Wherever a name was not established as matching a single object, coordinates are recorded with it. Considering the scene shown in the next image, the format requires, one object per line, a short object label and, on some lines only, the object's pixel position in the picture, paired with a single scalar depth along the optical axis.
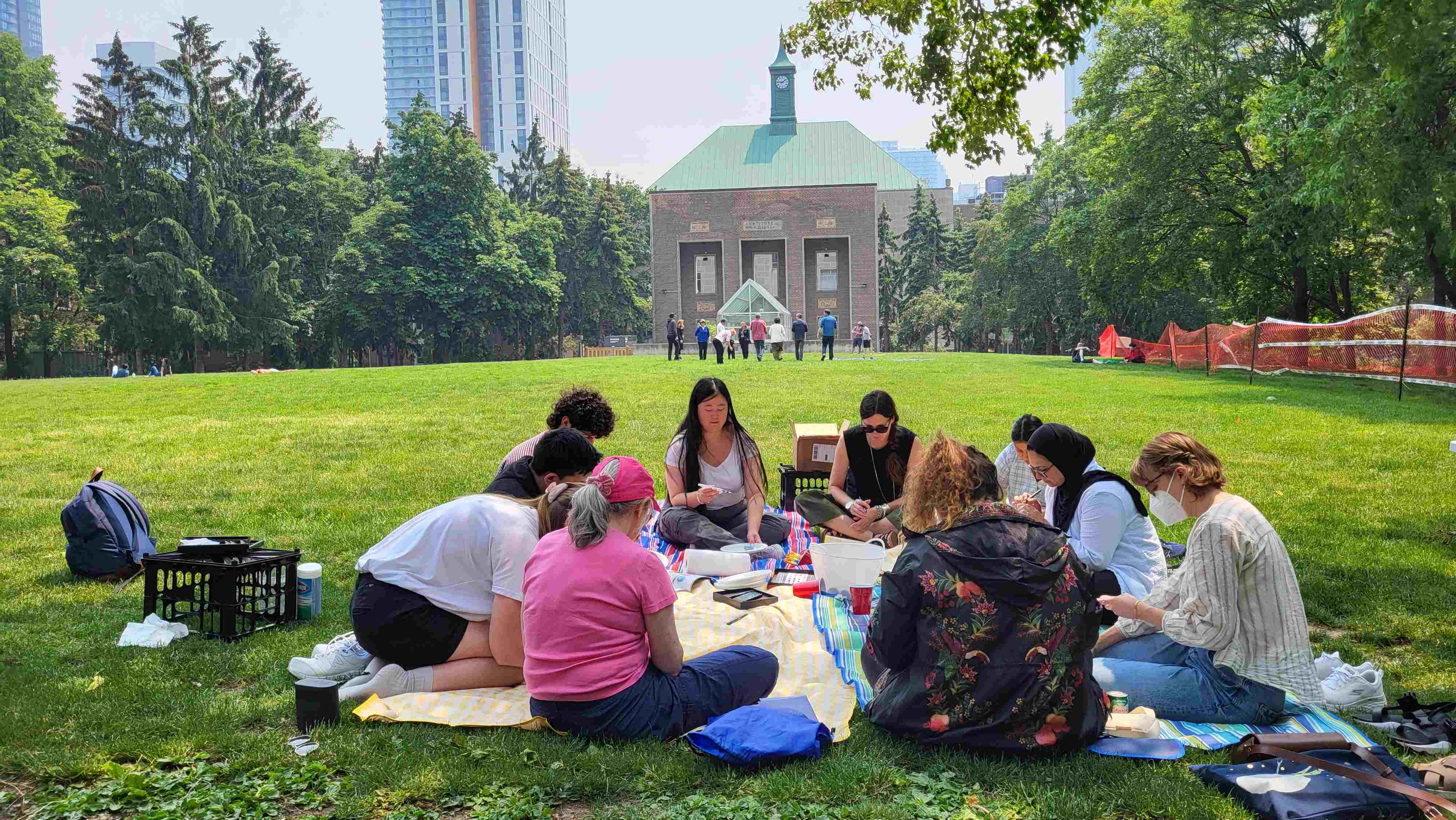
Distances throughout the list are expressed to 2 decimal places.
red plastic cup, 5.45
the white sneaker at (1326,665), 4.60
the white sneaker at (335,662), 4.74
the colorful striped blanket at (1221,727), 3.96
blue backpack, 6.65
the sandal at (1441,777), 3.30
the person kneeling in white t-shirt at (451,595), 4.27
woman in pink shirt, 3.71
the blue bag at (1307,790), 3.14
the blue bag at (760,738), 3.70
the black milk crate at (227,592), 5.34
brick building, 62.72
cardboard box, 8.46
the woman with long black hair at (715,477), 7.16
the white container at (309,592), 5.85
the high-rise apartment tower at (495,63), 165.12
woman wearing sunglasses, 6.88
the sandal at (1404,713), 4.09
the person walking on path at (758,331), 30.78
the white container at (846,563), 5.72
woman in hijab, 4.91
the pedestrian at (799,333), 30.03
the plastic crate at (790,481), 8.61
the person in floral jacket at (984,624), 3.50
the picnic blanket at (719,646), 4.20
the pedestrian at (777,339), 29.39
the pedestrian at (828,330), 31.08
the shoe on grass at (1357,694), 4.28
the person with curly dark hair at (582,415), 5.71
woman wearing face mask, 3.85
